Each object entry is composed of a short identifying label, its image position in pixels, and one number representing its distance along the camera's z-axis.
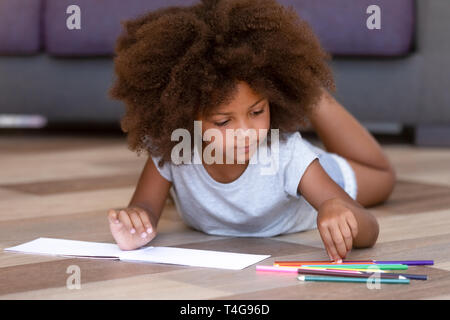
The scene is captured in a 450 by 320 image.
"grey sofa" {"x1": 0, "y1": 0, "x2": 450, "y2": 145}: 4.11
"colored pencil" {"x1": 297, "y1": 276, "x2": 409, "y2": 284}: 2.25
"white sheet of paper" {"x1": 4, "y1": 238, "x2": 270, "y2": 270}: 2.42
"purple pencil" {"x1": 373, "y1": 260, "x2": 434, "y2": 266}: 2.38
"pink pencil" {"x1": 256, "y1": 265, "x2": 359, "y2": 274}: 2.33
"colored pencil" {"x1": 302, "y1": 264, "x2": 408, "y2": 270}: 2.33
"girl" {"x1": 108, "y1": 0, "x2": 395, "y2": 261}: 2.47
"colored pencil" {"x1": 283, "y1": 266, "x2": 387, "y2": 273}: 2.31
